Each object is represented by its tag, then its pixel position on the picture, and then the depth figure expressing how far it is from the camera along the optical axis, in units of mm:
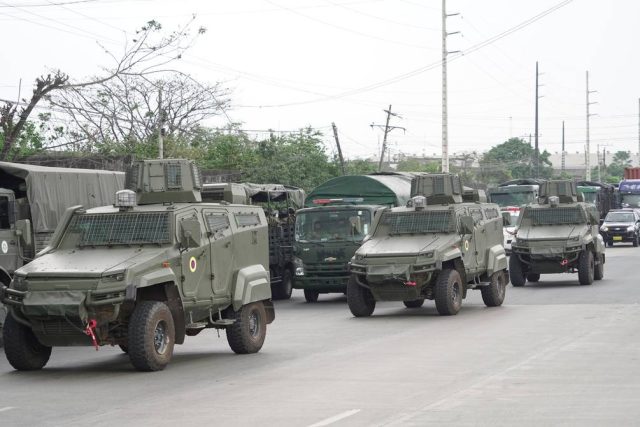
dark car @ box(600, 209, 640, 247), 51188
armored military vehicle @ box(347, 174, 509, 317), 19922
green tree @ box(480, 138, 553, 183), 113125
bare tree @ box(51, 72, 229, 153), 48781
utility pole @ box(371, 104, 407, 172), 62081
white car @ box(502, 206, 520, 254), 38128
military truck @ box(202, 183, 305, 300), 25906
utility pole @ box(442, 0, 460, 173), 45406
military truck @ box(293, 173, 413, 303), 24484
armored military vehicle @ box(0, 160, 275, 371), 13148
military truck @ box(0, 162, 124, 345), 17281
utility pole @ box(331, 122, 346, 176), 51769
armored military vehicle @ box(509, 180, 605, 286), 27656
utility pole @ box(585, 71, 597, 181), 82238
